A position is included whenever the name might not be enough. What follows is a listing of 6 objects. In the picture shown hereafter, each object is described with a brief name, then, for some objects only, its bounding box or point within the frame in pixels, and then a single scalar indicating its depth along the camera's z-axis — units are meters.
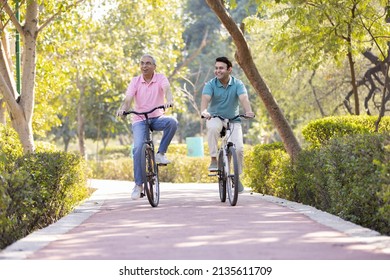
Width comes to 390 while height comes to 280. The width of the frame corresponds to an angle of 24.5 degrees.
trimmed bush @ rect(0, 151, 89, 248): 8.43
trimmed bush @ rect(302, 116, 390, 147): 15.83
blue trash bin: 33.78
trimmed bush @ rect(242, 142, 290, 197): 14.02
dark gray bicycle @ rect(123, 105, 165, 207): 11.25
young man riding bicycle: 11.76
